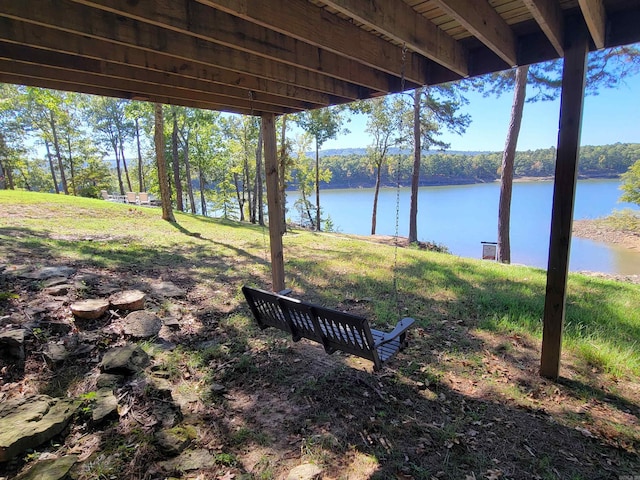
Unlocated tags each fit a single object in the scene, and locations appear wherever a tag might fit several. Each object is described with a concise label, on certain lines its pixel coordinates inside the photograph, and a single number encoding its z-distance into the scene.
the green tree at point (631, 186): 18.58
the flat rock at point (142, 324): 3.15
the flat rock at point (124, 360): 2.50
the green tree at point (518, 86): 7.64
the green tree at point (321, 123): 15.09
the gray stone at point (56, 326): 2.92
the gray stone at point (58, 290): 3.54
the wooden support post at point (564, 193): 2.39
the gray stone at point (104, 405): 2.04
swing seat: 2.33
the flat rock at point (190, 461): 1.82
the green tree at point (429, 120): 12.81
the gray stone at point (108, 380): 2.35
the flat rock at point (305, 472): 1.83
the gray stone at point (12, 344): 2.50
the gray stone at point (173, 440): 1.90
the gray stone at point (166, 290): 4.30
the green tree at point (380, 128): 16.72
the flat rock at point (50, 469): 1.58
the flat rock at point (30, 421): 1.73
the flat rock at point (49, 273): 3.90
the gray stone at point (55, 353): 2.55
